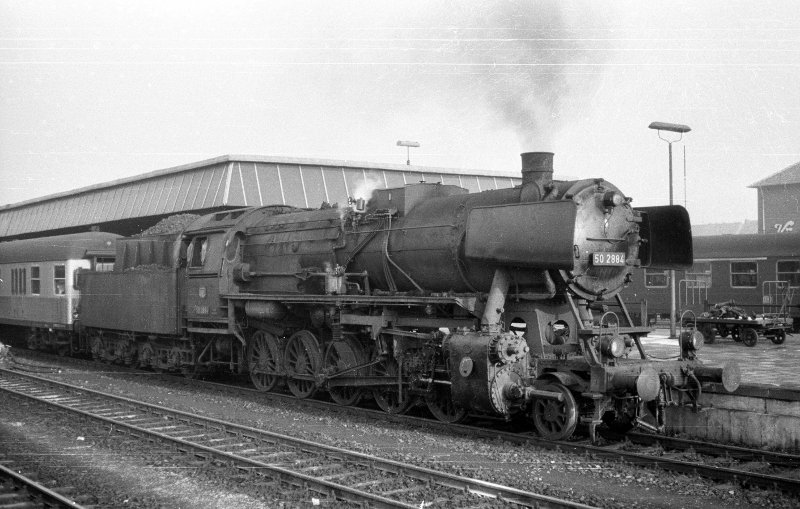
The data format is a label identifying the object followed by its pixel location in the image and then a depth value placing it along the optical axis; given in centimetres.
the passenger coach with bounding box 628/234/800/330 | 2589
